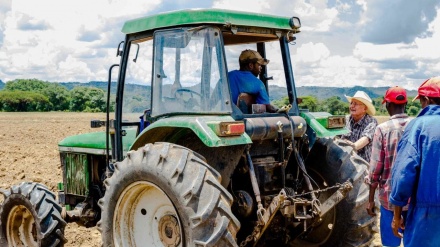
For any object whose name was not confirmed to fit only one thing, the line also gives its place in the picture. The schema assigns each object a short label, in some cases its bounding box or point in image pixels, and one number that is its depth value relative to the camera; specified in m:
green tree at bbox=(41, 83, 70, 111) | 66.12
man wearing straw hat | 6.98
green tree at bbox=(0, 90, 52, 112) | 63.09
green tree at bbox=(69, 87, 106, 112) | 57.00
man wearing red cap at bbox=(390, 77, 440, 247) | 3.88
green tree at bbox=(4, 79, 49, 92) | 91.74
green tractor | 4.59
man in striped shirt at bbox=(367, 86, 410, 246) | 5.00
